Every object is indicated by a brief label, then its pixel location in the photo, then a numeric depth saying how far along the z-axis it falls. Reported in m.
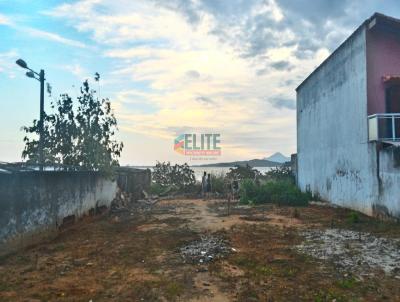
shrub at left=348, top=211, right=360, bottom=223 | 10.97
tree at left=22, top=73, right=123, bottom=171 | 14.43
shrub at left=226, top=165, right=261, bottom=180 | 27.17
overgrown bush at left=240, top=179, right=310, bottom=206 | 16.80
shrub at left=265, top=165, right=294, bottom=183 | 24.58
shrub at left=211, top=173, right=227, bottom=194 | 23.94
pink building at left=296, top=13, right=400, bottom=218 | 11.09
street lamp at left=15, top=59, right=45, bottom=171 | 11.60
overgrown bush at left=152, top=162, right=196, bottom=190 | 26.92
